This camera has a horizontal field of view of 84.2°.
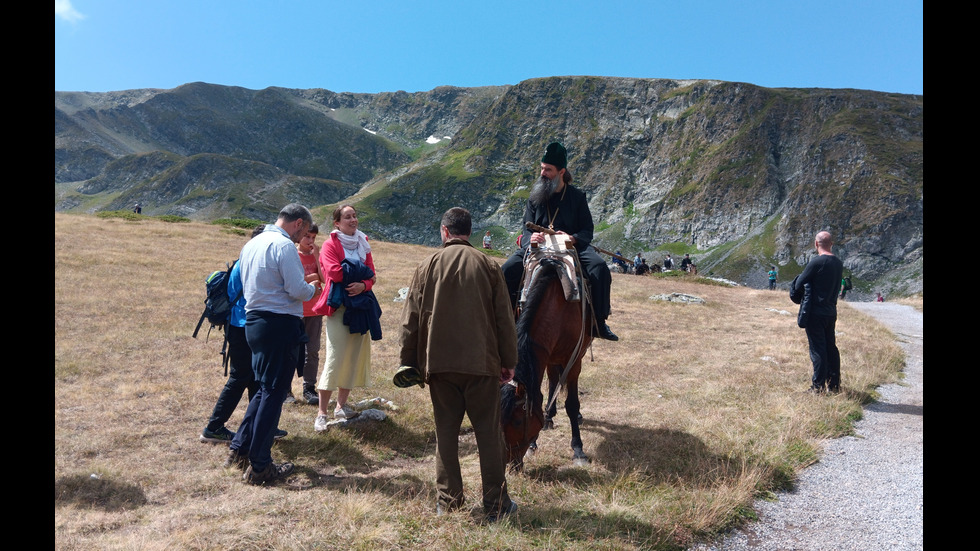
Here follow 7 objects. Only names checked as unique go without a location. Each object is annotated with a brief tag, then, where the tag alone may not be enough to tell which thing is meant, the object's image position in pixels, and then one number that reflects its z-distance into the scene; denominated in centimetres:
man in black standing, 794
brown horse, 451
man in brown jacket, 380
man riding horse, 584
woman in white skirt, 625
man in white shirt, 468
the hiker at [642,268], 3484
